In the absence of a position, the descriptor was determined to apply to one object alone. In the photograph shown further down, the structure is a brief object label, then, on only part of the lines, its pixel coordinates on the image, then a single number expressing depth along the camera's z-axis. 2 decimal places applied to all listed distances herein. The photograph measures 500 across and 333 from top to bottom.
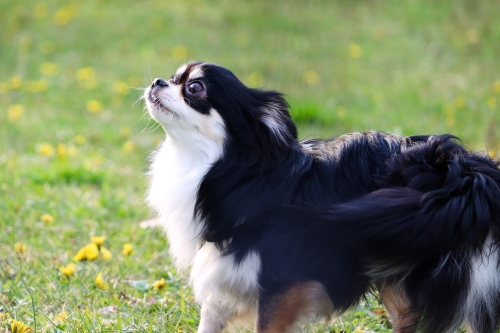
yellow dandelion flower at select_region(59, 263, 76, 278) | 6.32
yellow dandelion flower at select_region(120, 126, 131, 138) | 12.31
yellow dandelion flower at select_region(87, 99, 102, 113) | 13.64
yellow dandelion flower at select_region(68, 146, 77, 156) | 10.93
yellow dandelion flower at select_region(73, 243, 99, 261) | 6.47
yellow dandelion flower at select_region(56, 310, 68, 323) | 5.51
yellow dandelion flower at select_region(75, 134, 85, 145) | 11.54
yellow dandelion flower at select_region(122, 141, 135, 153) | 11.50
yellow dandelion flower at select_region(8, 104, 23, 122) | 12.50
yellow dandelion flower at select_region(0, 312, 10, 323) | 5.48
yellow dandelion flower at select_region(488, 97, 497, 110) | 13.14
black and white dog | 4.66
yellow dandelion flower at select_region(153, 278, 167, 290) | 6.43
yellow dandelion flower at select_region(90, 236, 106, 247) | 6.62
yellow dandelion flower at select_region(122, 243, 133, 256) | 6.95
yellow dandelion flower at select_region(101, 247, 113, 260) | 6.71
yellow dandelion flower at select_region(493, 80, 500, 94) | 13.45
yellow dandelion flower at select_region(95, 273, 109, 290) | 6.35
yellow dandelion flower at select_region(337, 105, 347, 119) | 12.61
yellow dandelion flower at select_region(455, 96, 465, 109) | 13.39
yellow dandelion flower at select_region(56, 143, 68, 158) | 10.51
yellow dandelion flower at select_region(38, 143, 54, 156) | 10.65
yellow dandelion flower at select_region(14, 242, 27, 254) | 6.91
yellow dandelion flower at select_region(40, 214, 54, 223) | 7.91
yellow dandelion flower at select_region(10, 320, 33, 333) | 5.03
